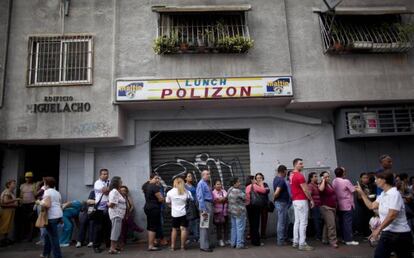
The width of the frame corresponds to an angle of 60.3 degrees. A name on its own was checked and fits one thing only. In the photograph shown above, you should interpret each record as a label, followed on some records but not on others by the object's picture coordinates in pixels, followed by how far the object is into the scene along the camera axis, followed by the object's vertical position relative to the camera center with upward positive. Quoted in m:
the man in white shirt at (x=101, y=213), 8.42 -0.61
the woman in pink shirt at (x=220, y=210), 8.83 -0.65
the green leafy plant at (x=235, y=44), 9.90 +3.83
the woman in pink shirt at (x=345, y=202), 8.63 -0.55
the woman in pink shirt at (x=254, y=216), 8.76 -0.82
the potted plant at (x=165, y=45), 9.88 +3.86
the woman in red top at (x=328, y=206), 8.39 -0.61
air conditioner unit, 10.23 +1.61
